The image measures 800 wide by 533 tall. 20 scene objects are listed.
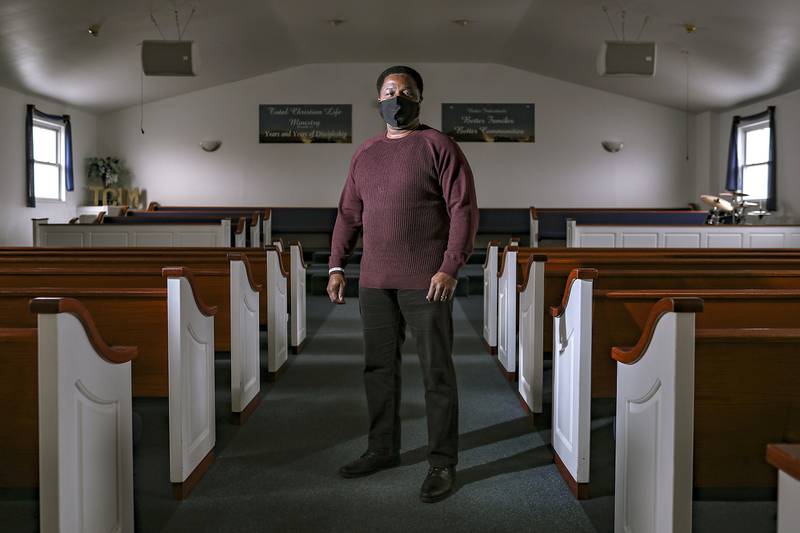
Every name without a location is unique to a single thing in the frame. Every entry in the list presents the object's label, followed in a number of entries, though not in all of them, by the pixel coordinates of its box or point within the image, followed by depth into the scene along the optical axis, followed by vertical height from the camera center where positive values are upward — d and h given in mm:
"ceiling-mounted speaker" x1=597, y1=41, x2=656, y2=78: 7633 +1883
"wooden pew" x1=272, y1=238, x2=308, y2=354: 4766 -361
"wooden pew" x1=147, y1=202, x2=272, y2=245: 10484 +384
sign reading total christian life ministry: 11758 +1803
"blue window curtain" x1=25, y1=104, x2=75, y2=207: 9773 +1201
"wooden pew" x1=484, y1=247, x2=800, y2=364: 3316 -128
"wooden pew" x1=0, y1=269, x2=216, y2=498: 2334 -350
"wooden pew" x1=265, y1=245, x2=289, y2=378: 3996 -467
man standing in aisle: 2254 -26
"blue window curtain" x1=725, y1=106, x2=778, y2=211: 10555 +1086
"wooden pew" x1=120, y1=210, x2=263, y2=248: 8484 +175
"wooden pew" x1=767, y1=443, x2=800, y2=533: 828 -292
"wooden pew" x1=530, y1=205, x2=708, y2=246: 9148 +236
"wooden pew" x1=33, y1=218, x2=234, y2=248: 7238 -10
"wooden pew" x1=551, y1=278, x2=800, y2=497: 2357 -302
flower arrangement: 11492 +1027
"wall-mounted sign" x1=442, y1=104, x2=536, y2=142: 11734 +1887
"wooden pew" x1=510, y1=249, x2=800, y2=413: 2932 -183
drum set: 9084 +325
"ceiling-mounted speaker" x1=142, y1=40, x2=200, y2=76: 7582 +1871
